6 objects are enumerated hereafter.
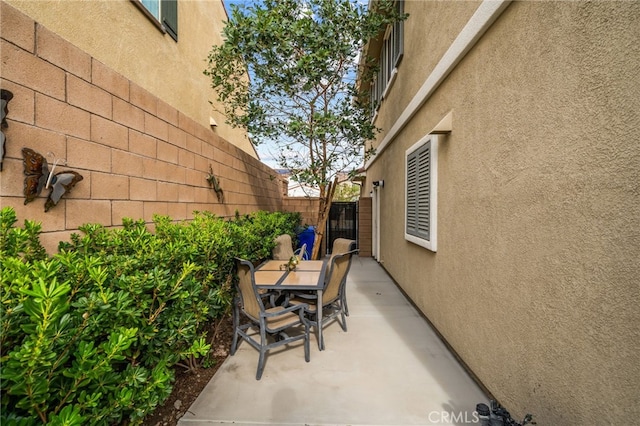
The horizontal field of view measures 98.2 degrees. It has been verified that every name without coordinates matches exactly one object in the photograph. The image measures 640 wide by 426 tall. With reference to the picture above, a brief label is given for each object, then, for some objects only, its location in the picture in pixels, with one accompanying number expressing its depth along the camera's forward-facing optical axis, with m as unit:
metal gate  11.74
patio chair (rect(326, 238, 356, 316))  5.40
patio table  3.44
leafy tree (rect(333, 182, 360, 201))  23.20
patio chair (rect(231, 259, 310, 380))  3.00
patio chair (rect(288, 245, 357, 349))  3.77
